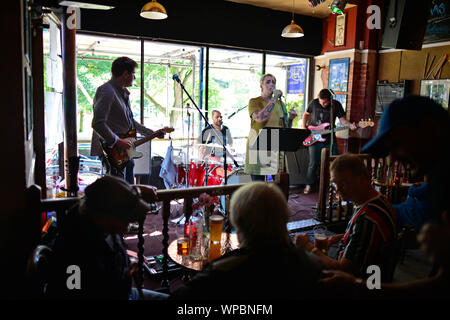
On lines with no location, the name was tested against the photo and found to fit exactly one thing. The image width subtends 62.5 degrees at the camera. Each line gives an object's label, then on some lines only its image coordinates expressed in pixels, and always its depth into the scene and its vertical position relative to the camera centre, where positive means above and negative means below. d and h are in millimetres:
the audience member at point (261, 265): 1195 -464
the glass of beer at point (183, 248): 2251 -768
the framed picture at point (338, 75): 6845 +944
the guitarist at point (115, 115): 3367 +40
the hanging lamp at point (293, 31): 5648 +1413
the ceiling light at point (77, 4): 2194 +704
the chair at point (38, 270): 1395 -603
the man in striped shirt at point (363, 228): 1723 -481
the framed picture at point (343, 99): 6914 +486
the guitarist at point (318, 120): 5895 +79
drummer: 5016 -257
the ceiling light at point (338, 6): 4740 +1531
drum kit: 4855 -653
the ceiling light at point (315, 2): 4730 +1558
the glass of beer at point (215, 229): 2174 -626
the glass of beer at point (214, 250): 2184 -754
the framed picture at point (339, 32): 6838 +1736
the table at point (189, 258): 2107 -813
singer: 4301 +64
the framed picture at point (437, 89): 5590 +589
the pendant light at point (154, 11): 4473 +1335
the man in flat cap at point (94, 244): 1409 -482
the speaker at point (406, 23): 4156 +1186
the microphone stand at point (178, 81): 3618 +391
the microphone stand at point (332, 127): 5105 -32
